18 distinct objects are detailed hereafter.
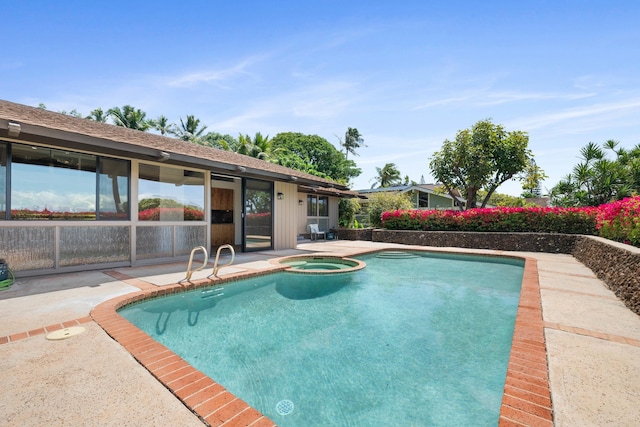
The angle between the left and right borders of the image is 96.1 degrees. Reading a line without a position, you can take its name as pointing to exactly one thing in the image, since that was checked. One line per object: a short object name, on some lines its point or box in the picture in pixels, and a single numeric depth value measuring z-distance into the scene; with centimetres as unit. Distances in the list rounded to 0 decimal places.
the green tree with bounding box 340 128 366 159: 4331
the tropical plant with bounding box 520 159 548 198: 1722
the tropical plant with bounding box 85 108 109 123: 2842
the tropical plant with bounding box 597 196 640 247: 540
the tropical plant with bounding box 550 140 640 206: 1658
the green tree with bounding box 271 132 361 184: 3644
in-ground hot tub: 786
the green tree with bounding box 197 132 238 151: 3797
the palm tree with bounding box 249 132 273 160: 2375
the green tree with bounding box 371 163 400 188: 4175
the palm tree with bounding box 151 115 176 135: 3288
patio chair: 1452
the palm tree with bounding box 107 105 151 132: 2762
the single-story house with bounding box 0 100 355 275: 531
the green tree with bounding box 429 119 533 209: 1638
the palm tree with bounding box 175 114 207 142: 3428
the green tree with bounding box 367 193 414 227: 1579
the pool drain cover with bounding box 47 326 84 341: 289
